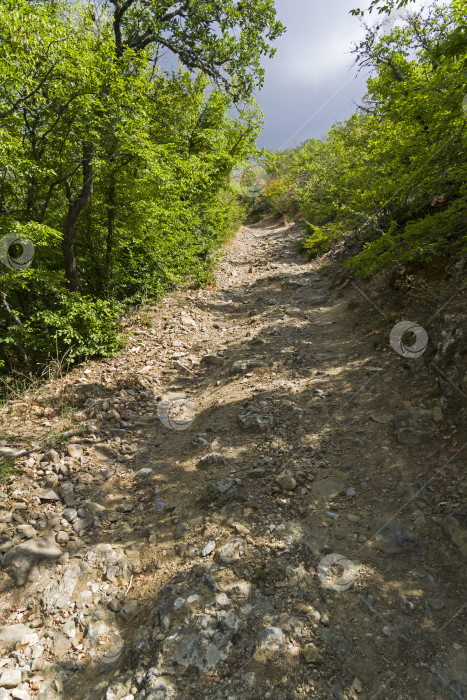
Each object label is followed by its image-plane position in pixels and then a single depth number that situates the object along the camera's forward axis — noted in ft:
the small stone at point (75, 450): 15.71
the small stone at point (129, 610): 9.90
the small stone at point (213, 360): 24.79
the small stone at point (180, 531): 11.88
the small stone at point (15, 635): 9.16
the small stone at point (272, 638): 8.23
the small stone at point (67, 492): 13.69
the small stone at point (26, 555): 10.78
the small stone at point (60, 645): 9.01
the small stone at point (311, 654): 7.95
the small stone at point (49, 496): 13.51
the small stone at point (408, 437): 13.56
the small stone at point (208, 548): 10.84
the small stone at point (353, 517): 11.47
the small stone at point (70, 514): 12.97
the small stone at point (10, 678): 8.27
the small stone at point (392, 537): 10.27
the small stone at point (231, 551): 10.46
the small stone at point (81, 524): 12.64
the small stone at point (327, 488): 12.61
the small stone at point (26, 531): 11.99
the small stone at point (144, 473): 15.35
